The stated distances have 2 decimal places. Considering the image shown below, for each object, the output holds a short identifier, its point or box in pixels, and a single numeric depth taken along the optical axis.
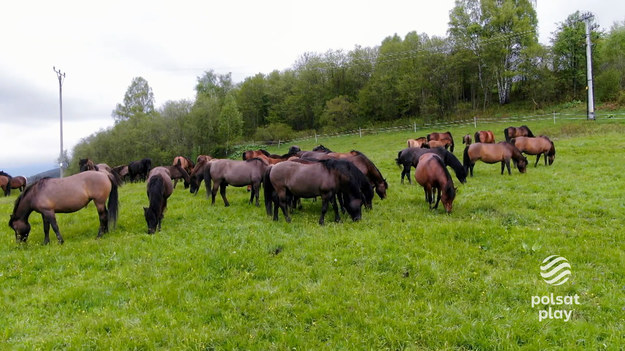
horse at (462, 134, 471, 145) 19.28
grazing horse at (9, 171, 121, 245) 7.25
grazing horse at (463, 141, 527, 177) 12.75
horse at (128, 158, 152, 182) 21.27
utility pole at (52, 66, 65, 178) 26.67
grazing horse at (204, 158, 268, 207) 10.05
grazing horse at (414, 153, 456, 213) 7.99
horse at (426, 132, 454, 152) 19.82
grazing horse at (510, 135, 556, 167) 14.13
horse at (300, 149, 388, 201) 9.82
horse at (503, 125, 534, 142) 18.33
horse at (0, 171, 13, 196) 22.72
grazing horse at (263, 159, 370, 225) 7.76
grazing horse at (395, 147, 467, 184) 10.27
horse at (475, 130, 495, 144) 20.44
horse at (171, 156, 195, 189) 16.50
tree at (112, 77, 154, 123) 54.88
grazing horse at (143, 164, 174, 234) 7.84
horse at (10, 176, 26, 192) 23.39
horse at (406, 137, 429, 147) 18.15
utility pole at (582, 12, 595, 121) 23.70
